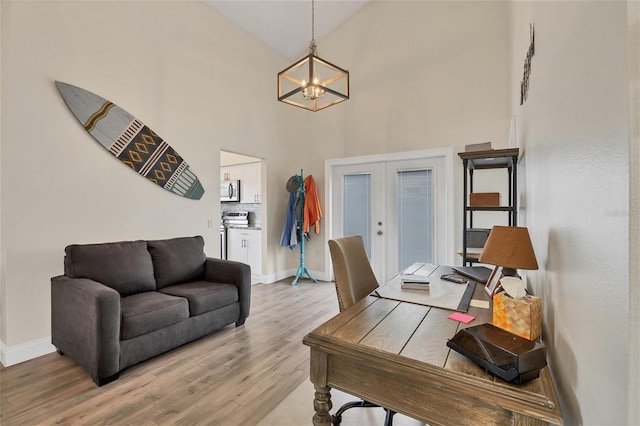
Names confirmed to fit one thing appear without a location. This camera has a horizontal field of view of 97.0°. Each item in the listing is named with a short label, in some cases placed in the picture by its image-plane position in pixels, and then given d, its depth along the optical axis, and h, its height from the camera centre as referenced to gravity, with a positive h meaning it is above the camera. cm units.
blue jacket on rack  463 -26
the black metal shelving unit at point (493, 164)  195 +40
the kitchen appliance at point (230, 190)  553 +44
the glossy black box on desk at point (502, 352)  70 -38
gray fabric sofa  192 -72
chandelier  229 +112
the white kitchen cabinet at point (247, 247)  476 -62
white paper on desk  133 -42
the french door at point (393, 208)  395 +7
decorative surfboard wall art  256 +72
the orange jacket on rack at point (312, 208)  468 +7
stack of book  153 -40
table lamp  104 -14
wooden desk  69 -45
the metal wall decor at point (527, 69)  141 +81
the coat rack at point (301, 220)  469 -13
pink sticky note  112 -43
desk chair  151 -37
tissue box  93 -35
